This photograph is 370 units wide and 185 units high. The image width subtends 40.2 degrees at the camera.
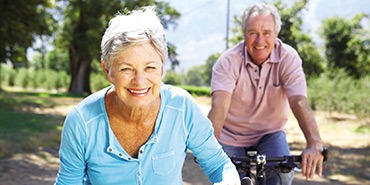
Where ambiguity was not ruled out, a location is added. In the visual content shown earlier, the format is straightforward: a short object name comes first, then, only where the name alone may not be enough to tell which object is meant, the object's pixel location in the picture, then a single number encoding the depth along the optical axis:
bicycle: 2.71
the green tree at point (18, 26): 14.23
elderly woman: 1.99
